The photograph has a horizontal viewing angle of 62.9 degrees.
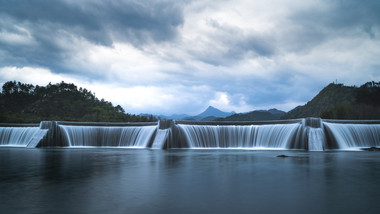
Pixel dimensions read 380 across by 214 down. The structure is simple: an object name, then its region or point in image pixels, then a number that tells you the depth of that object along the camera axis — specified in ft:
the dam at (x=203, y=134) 93.35
